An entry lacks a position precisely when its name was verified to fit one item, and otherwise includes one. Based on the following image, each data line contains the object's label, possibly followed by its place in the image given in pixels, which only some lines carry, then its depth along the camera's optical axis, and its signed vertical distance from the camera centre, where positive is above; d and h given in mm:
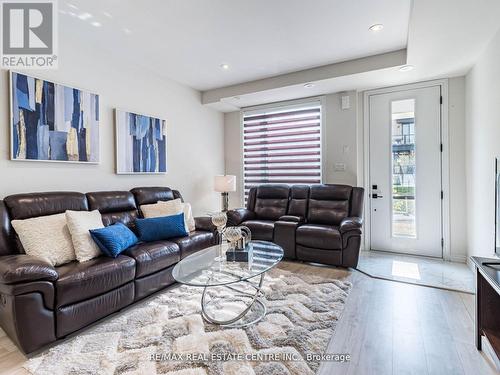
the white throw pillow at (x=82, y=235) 2225 -434
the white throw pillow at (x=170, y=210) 3137 -309
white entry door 3633 +183
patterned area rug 1615 -1126
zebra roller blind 4465 +727
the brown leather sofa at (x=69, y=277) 1671 -710
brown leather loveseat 3240 -520
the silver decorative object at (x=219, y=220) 2566 -352
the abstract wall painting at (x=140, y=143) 3270 +573
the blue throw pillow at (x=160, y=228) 2838 -482
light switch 4152 +278
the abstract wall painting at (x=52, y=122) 2371 +652
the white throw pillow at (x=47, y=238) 2057 -432
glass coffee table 1978 -706
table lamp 4457 +30
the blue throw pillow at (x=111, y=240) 2293 -495
